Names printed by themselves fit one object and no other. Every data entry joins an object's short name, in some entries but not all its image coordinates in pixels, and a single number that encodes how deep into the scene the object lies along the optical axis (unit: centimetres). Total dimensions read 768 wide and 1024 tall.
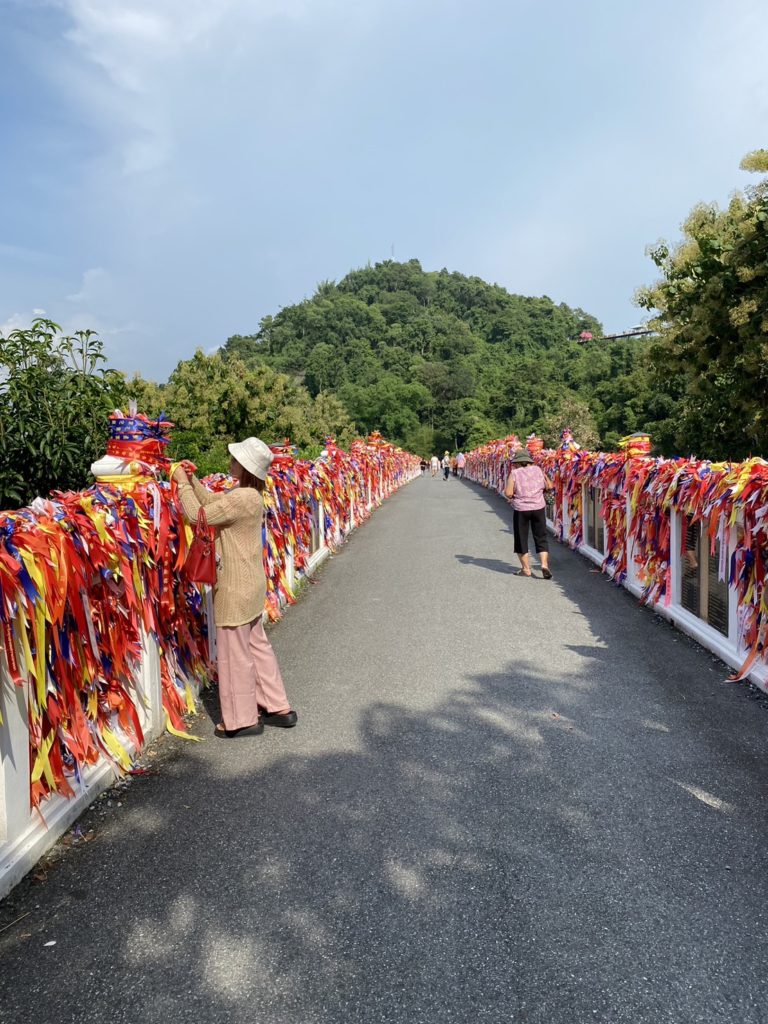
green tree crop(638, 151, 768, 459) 1235
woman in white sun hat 399
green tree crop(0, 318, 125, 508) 729
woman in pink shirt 907
